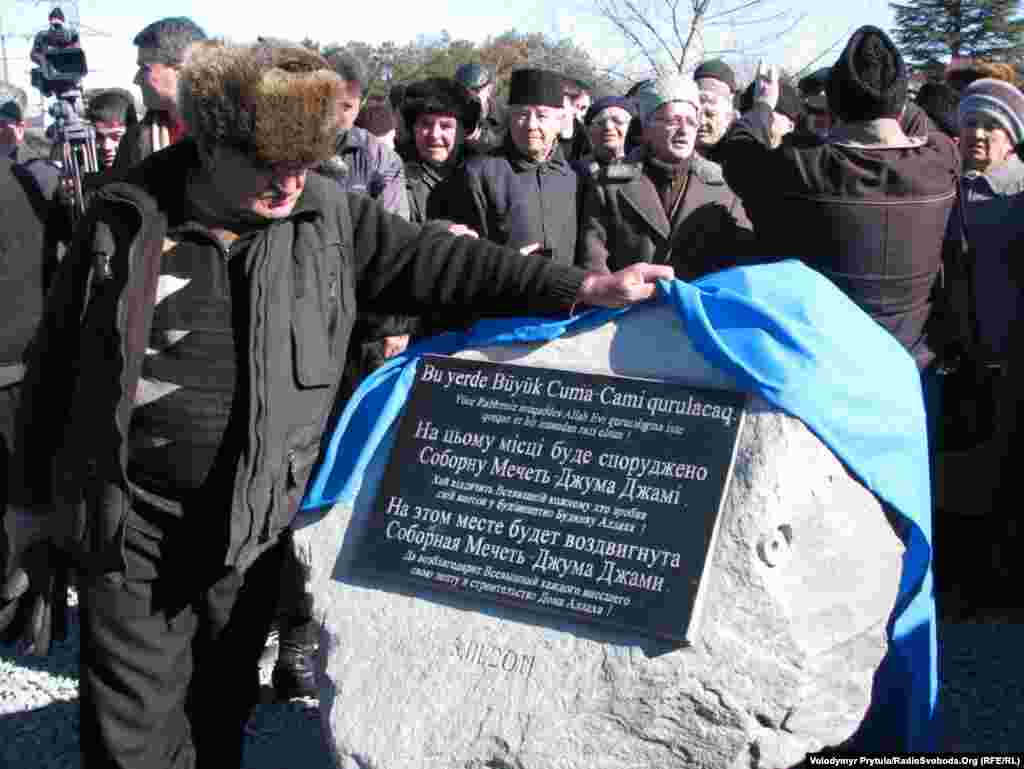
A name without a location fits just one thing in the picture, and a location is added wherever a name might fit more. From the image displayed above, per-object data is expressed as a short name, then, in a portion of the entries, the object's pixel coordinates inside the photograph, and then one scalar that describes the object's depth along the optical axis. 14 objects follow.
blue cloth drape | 2.75
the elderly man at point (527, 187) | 4.84
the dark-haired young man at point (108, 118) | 6.73
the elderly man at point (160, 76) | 4.37
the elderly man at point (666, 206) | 4.42
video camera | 5.30
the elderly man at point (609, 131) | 5.76
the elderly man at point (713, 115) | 5.55
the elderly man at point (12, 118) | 7.05
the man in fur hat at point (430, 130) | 5.73
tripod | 4.86
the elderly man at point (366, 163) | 4.85
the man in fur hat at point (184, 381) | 2.67
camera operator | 5.28
